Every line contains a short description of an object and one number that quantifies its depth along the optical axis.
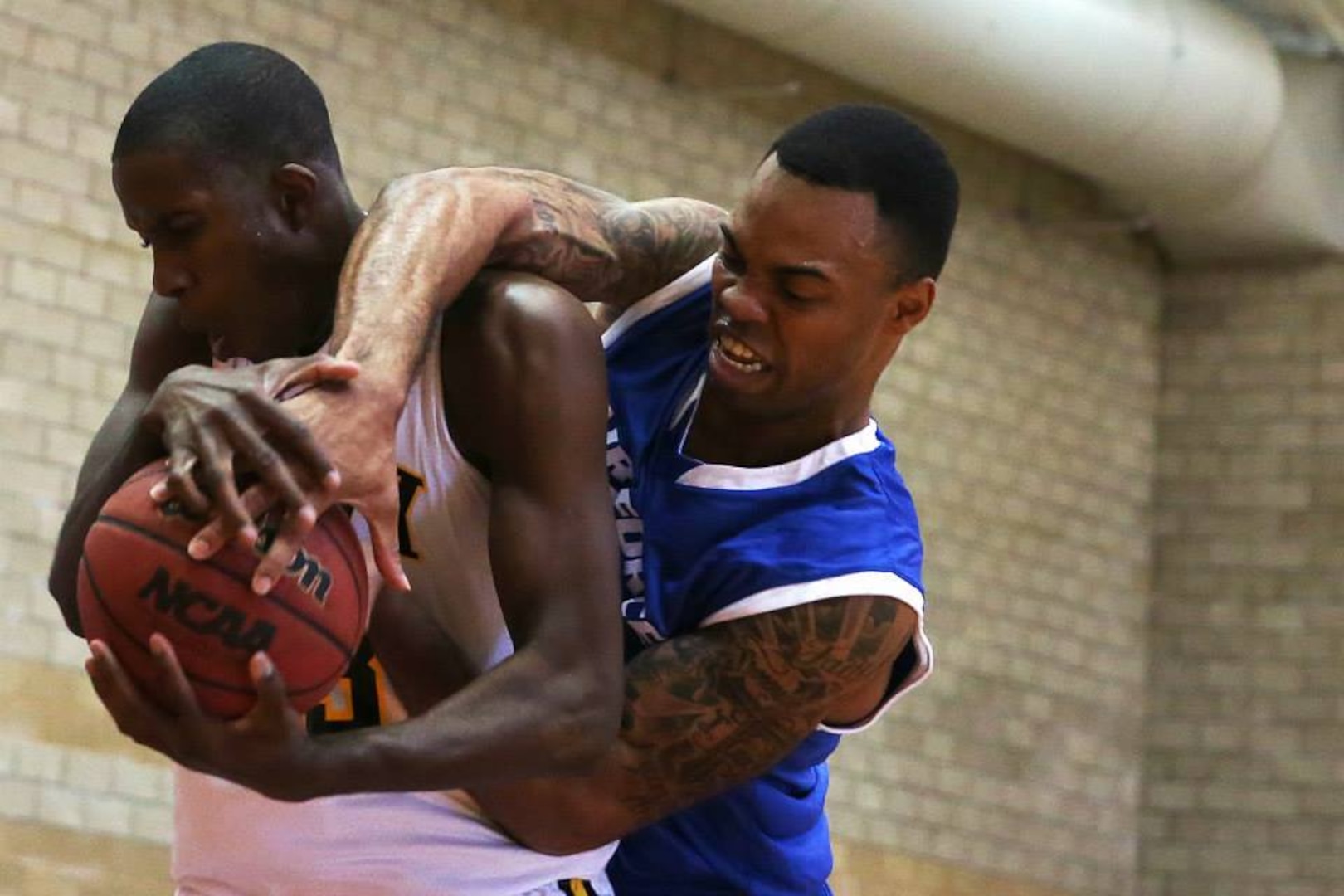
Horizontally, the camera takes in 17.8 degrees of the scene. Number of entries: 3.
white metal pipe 17.97
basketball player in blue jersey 6.40
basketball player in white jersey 5.79
